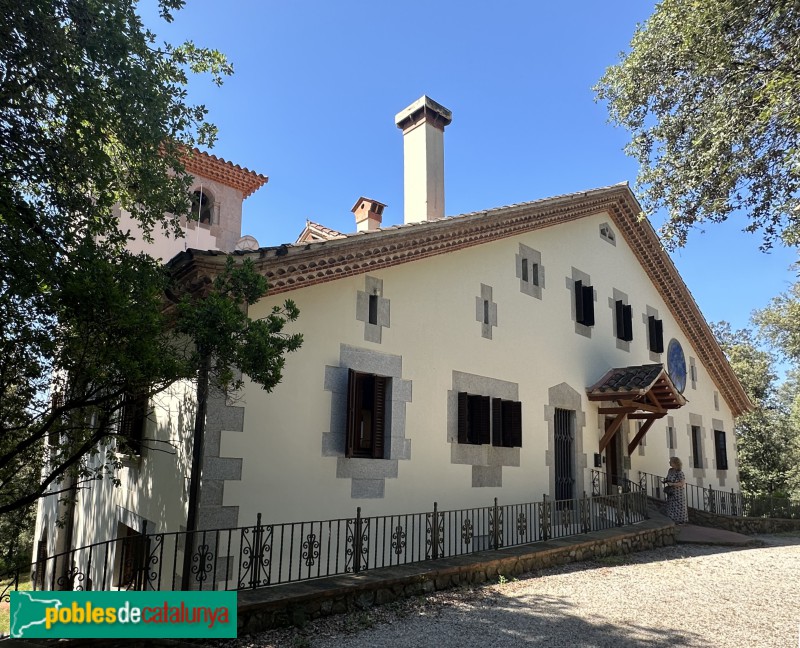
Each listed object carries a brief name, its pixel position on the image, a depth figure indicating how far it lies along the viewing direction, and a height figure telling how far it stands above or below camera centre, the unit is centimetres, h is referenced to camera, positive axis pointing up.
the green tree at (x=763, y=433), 2820 +73
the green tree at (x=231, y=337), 538 +94
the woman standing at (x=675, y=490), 1402 -106
